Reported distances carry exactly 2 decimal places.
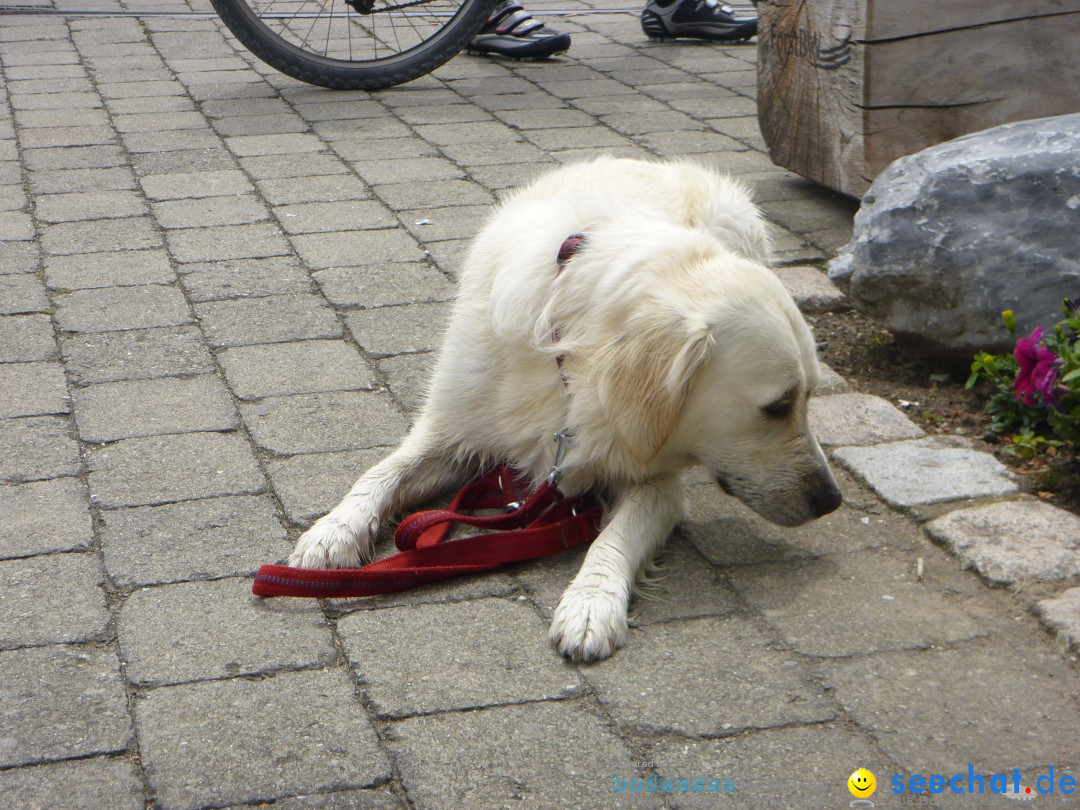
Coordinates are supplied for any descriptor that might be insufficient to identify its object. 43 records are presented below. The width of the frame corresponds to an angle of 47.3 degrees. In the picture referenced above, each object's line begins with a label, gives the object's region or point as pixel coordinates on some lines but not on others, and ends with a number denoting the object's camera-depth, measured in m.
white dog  2.68
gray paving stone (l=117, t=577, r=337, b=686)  2.49
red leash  2.72
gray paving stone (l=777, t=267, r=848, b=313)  4.43
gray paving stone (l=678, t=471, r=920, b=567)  3.03
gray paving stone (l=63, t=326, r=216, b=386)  3.83
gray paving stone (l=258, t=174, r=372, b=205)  5.39
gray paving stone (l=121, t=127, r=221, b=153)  5.97
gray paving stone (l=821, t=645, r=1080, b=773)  2.26
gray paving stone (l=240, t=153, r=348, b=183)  5.67
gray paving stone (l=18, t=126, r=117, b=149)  5.98
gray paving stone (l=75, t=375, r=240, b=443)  3.49
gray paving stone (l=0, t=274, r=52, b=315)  4.25
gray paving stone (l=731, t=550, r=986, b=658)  2.64
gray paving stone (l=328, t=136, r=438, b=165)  5.95
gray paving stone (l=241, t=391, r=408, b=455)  3.46
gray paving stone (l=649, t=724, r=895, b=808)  2.15
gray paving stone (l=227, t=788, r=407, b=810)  2.11
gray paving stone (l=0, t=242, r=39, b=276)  4.27
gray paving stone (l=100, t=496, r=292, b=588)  2.83
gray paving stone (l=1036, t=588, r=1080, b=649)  2.59
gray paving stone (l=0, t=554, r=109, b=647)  2.57
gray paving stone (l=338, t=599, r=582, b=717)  2.42
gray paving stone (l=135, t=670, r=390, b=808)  2.15
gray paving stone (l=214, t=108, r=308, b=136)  6.28
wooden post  4.72
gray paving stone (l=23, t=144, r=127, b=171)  5.70
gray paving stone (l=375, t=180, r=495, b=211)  5.36
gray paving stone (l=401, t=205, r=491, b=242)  5.03
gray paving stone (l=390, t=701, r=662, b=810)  2.14
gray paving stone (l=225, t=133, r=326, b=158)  5.98
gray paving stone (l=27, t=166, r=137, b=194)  5.42
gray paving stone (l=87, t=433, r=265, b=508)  3.16
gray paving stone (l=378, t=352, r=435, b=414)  3.73
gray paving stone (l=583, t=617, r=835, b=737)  2.37
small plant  3.19
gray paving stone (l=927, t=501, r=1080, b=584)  2.84
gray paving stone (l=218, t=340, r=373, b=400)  3.78
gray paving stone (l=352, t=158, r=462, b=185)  5.66
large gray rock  3.58
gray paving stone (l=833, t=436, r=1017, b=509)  3.22
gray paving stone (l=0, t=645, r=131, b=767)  2.23
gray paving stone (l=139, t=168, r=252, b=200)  5.41
